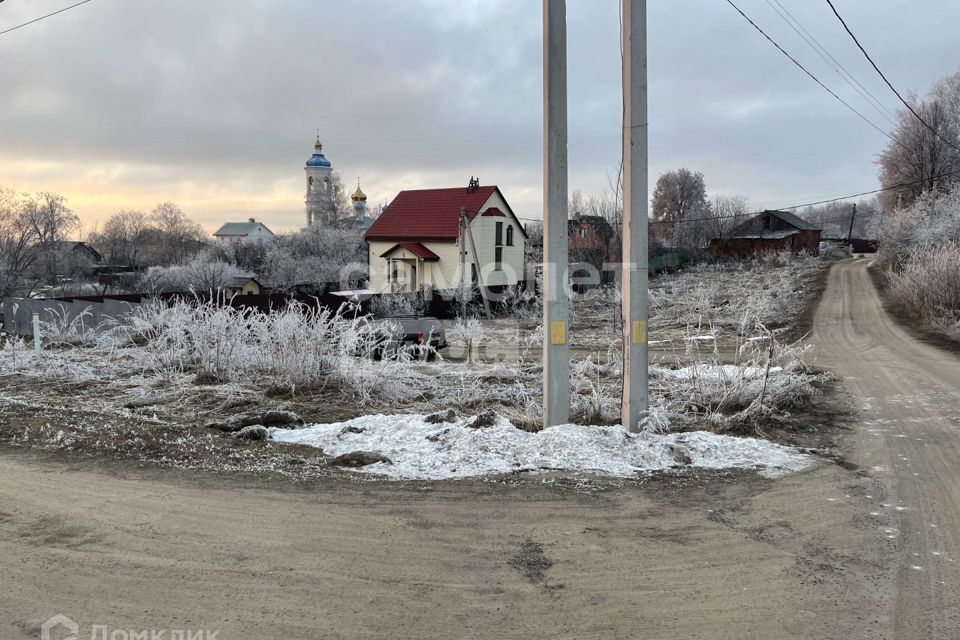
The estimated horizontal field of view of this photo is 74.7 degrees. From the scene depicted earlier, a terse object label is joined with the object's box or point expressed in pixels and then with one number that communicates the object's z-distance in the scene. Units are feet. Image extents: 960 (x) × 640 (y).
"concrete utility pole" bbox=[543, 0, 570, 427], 21.42
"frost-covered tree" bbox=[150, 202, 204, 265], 254.06
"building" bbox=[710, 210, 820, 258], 187.83
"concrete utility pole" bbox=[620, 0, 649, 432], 21.59
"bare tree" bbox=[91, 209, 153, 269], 240.53
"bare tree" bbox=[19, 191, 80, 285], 139.64
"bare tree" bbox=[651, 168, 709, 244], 282.56
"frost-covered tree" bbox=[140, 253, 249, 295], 151.93
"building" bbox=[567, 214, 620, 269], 127.09
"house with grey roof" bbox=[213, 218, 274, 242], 368.48
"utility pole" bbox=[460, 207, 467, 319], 88.97
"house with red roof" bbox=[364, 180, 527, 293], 122.01
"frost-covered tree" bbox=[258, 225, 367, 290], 163.14
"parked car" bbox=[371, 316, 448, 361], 41.73
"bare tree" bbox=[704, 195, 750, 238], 216.13
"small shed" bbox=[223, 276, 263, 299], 130.51
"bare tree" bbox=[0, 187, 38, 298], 101.19
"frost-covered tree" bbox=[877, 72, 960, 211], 145.69
